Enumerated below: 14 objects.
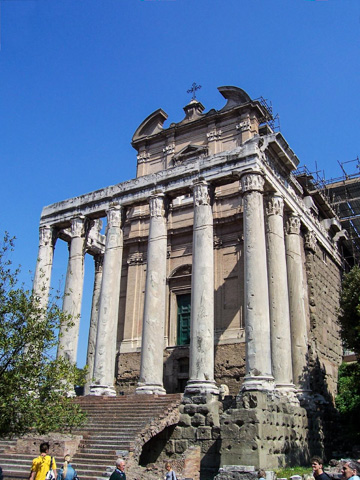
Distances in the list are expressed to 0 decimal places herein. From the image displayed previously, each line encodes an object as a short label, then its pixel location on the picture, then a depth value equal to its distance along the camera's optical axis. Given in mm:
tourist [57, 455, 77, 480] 11742
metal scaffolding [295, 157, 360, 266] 31547
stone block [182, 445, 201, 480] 15094
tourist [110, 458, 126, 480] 9719
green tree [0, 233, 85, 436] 12523
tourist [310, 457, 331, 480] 7660
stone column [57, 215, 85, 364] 21984
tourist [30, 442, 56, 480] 10500
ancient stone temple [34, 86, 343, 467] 17250
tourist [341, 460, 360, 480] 7443
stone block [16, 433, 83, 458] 15789
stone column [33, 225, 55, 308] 23922
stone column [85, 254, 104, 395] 26500
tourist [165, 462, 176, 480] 12463
